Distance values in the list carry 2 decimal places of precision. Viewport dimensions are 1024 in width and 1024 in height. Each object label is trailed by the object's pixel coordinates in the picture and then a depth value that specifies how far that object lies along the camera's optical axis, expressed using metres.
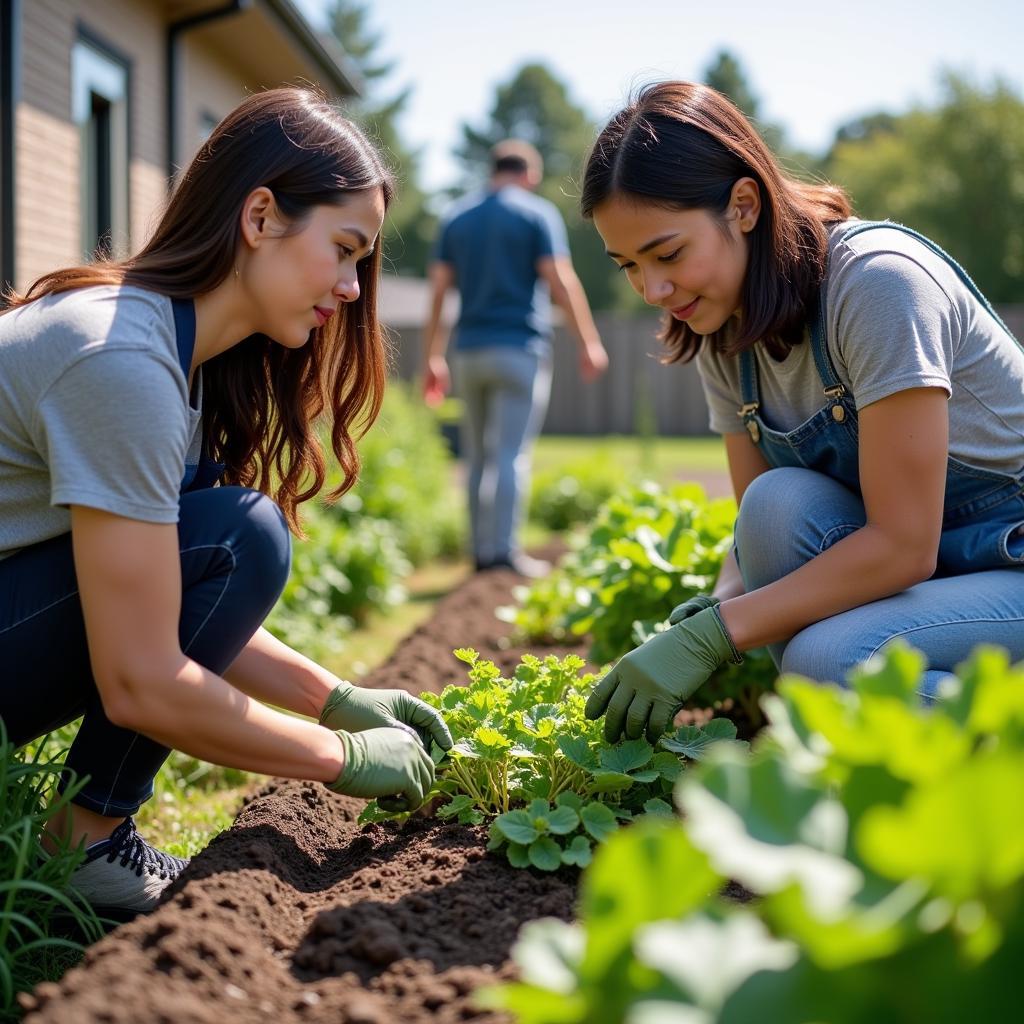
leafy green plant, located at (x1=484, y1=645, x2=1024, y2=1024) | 0.86
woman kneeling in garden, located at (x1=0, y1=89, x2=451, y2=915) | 1.63
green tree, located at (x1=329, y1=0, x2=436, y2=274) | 45.19
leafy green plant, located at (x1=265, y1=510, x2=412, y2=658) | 4.31
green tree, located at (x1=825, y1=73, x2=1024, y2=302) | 27.89
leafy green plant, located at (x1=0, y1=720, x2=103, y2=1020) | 1.62
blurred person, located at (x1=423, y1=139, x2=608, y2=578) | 6.00
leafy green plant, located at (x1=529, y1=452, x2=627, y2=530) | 8.38
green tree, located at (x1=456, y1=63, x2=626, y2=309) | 55.12
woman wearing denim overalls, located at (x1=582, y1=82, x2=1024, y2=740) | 2.02
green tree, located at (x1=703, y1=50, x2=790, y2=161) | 50.38
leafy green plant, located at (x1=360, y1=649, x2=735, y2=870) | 1.83
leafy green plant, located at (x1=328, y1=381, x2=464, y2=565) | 6.36
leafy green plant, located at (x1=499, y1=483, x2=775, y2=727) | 2.79
